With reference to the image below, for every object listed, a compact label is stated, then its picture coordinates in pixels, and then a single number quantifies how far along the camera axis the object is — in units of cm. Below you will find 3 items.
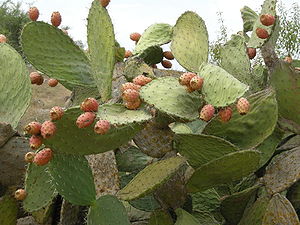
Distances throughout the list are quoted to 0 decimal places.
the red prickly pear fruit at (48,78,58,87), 141
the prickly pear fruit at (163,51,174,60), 151
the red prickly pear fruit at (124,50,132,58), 154
